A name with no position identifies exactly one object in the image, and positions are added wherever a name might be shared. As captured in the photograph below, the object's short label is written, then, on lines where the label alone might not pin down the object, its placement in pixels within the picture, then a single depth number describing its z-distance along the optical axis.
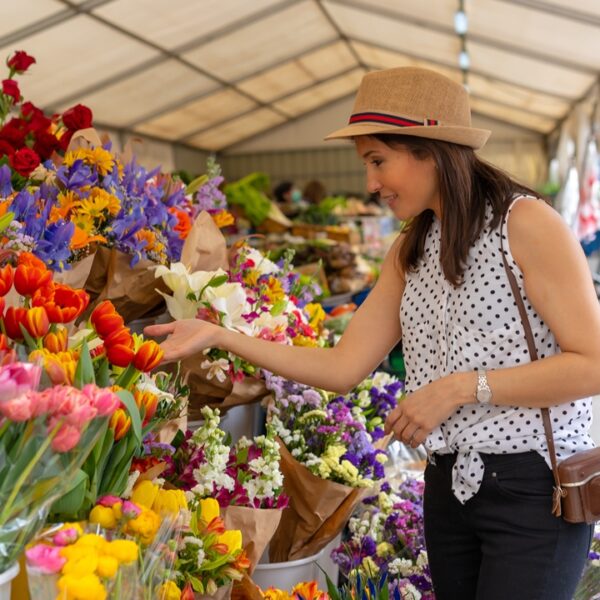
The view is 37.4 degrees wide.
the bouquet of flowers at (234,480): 1.30
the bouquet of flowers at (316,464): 1.67
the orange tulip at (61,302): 0.94
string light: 9.53
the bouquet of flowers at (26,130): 1.74
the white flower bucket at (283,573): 1.63
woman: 1.28
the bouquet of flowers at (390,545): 1.77
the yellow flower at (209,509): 1.13
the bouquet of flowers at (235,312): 1.59
